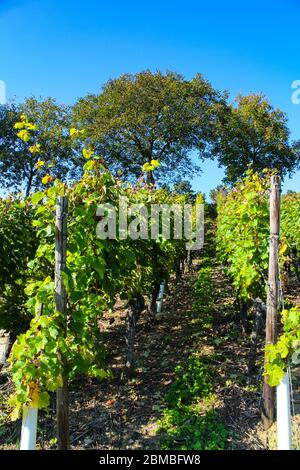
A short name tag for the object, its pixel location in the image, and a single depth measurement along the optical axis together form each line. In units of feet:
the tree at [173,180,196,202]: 98.56
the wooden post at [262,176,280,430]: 14.75
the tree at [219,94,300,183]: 109.60
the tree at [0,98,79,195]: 89.56
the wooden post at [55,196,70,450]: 11.71
